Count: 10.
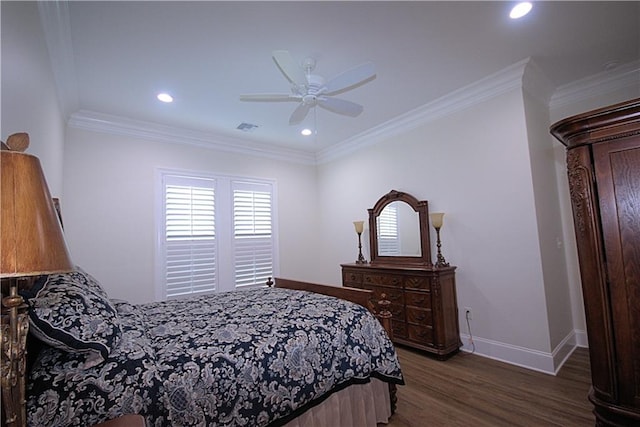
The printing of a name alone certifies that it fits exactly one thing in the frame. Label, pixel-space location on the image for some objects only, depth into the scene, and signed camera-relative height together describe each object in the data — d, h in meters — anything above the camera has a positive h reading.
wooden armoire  1.83 -0.12
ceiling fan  2.11 +1.17
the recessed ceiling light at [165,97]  3.18 +1.58
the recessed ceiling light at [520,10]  2.11 +1.57
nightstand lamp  0.74 +0.01
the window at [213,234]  3.96 +0.15
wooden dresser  3.15 -0.76
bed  1.16 -0.55
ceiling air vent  4.07 +1.59
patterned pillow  1.13 -0.27
